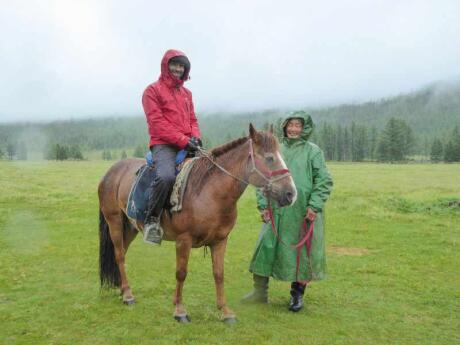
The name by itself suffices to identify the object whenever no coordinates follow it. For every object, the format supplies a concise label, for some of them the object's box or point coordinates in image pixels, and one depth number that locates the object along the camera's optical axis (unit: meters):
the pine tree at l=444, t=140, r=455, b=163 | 88.69
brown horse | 5.18
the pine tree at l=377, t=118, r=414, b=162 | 91.19
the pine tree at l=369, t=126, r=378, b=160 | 110.04
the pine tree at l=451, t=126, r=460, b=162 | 88.00
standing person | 6.18
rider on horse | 5.71
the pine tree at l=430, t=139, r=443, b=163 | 98.56
